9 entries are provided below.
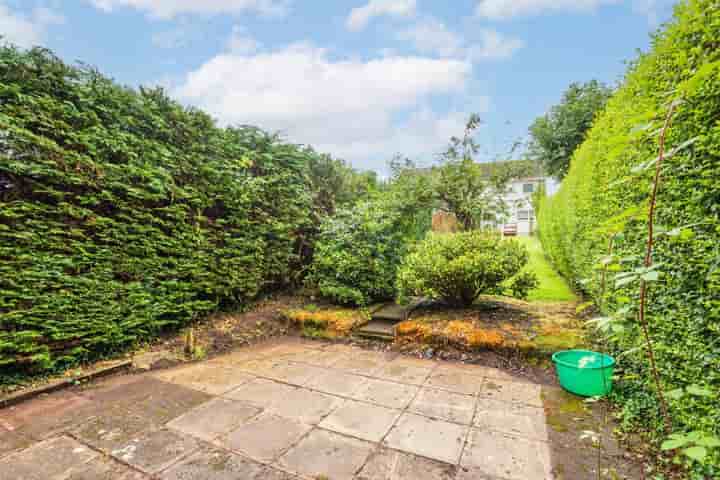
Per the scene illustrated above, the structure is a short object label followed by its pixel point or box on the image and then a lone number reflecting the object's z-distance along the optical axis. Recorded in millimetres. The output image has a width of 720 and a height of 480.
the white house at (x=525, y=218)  23881
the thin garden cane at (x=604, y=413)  2494
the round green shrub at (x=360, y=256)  5415
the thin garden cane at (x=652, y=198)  1005
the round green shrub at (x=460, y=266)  4312
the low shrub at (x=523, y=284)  4695
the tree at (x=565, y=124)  12914
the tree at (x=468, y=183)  7410
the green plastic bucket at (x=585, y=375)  2736
